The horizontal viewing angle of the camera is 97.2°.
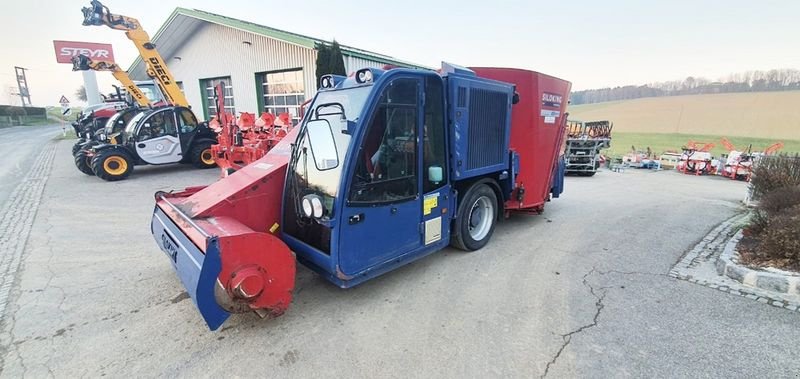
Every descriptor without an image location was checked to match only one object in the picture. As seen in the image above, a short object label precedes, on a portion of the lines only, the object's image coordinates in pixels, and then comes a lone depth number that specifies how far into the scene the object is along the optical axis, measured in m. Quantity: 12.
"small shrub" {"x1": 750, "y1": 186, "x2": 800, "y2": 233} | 4.64
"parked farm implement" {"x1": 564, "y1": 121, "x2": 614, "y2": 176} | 12.59
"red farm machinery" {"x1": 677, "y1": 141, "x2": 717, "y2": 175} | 14.78
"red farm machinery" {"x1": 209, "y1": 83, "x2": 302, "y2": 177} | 9.06
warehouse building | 13.16
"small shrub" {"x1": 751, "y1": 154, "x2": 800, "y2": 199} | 6.21
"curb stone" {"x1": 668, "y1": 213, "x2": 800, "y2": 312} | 3.32
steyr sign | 30.16
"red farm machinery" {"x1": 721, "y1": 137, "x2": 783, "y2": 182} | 13.58
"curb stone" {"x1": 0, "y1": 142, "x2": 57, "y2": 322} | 4.11
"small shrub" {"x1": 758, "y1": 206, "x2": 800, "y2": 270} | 3.57
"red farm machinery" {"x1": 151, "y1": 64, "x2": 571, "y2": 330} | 2.72
